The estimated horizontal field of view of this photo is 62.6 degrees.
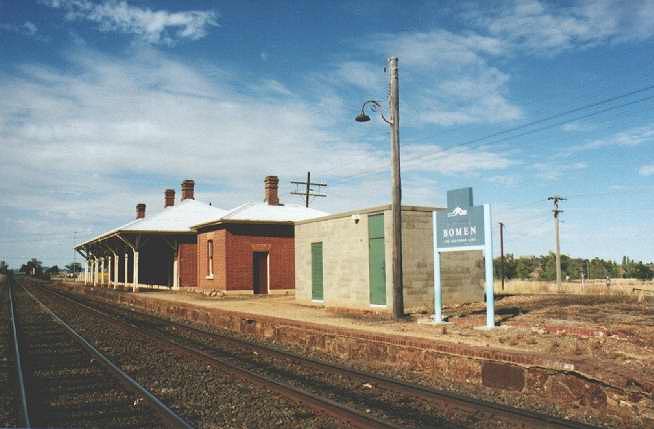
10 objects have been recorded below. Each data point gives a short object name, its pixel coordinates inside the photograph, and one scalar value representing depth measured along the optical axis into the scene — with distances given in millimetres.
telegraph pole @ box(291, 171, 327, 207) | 41156
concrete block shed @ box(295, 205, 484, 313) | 15328
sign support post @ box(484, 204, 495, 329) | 10844
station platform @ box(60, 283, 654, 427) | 6445
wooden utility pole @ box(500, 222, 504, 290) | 38438
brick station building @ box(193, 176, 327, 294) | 25875
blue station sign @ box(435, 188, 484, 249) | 11438
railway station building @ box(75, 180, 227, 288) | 31719
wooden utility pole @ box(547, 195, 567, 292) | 35031
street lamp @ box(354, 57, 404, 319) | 13078
